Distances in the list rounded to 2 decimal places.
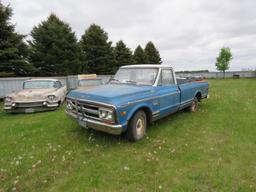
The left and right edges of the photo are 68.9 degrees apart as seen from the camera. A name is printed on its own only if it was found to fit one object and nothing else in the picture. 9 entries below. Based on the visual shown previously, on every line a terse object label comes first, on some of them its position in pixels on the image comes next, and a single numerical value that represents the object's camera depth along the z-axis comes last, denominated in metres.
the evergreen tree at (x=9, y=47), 13.38
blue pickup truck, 4.07
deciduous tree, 49.72
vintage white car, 7.85
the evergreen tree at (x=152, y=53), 40.45
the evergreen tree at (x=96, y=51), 24.08
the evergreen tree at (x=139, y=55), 36.59
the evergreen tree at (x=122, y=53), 30.23
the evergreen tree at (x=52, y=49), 18.44
